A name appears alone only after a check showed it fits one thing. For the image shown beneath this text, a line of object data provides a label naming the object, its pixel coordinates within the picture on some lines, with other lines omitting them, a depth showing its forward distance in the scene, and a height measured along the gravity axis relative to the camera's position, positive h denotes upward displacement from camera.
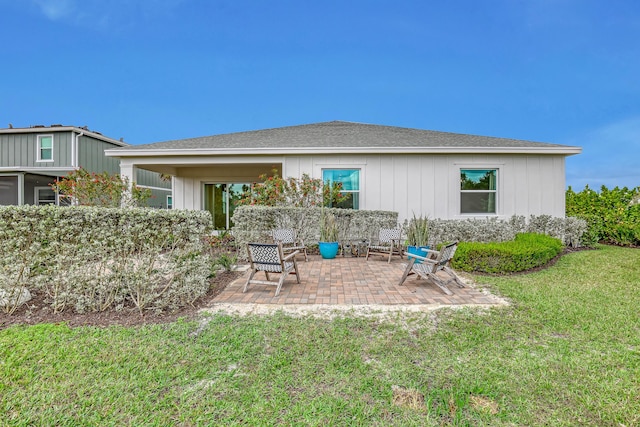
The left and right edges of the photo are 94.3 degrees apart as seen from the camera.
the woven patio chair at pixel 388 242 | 8.19 -0.85
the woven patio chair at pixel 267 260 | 4.74 -0.79
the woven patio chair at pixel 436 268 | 5.00 -1.02
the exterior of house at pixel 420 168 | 10.32 +1.58
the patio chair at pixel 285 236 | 8.02 -0.65
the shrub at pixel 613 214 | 10.85 -0.05
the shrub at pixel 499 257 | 6.38 -0.98
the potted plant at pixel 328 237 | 8.15 -0.70
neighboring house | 15.77 +3.01
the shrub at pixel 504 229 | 8.88 -0.52
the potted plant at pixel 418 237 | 7.52 -0.64
